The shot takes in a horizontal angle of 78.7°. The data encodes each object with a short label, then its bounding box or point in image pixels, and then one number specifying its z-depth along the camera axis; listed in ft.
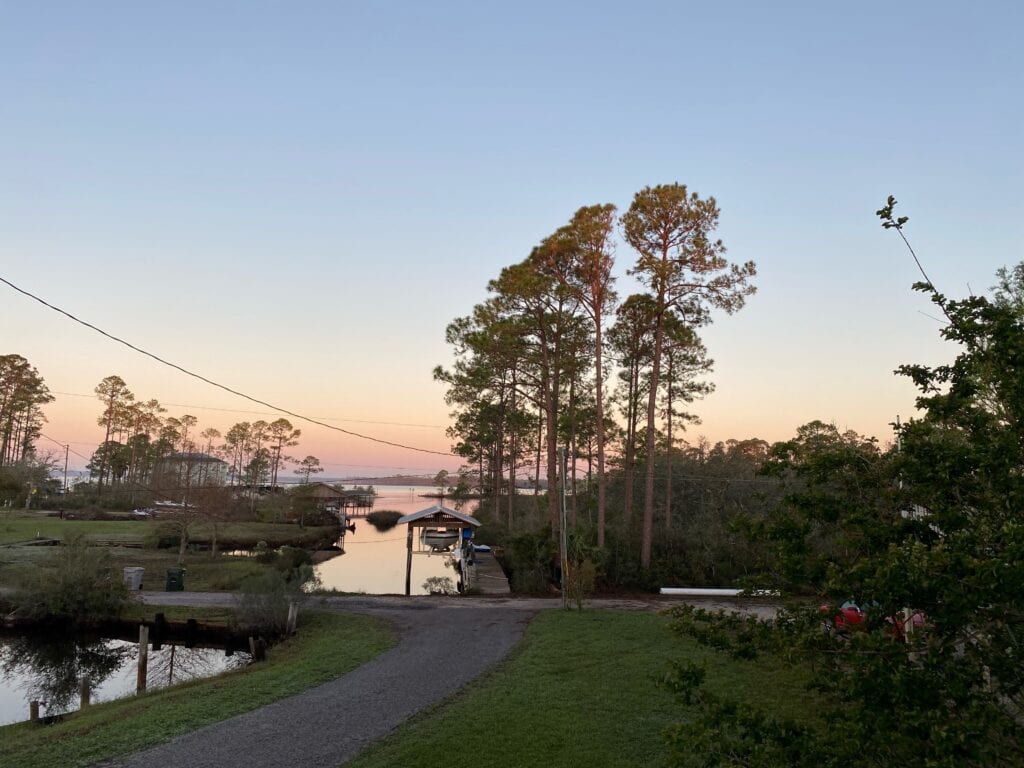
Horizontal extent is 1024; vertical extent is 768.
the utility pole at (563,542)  56.18
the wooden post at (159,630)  54.95
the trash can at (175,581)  69.77
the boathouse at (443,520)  91.37
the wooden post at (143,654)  45.11
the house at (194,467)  184.77
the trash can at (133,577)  67.87
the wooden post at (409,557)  81.61
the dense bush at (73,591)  56.39
